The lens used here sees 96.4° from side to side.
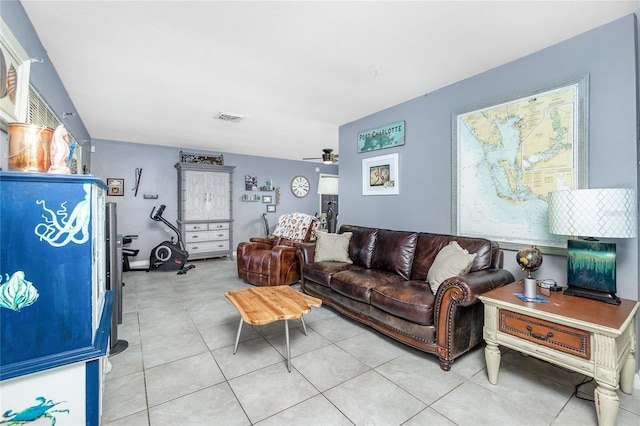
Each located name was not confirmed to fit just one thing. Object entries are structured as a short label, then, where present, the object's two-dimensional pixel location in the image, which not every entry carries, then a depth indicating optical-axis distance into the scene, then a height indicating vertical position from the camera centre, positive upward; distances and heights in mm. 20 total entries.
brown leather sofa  2066 -665
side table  1454 -715
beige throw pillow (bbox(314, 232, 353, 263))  3547 -454
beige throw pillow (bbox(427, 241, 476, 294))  2311 -441
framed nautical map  2193 +435
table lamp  1678 -106
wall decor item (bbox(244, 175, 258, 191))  6926 +709
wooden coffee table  2053 -740
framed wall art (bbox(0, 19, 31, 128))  1472 +759
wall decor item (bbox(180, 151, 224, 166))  6105 +1180
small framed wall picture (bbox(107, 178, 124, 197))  5483 +489
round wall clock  7711 +704
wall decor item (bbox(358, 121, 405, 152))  3564 +994
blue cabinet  1087 -347
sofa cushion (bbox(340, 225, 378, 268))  3365 -411
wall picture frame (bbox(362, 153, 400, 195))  3643 +488
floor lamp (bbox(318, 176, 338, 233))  4508 +375
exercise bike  5250 -844
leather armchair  3996 -646
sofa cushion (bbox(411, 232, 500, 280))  2484 -361
